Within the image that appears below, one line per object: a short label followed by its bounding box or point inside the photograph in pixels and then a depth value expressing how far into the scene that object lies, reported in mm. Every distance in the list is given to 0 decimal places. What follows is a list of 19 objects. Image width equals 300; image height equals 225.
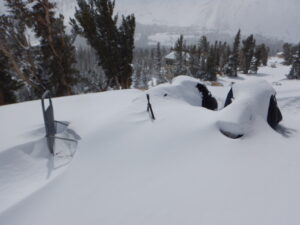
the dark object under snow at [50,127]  2969
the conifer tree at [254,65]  37881
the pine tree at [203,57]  32562
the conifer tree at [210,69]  31750
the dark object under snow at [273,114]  3863
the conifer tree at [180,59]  29422
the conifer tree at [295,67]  27250
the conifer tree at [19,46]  9164
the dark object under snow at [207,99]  5418
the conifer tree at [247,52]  37062
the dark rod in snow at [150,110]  3458
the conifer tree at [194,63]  32562
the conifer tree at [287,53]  49391
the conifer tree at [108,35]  9930
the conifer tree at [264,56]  45694
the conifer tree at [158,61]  47862
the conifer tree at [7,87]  12527
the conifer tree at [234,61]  34500
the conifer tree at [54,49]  9430
